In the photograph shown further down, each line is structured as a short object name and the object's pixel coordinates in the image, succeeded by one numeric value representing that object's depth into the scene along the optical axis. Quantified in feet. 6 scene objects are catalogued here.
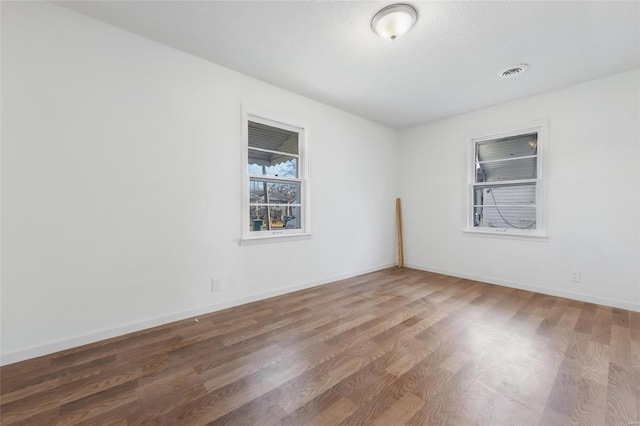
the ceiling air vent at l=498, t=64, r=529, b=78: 9.48
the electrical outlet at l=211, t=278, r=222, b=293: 9.45
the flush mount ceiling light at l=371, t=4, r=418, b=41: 6.70
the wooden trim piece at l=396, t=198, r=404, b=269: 16.63
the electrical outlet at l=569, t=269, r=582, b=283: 10.85
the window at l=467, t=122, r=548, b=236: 12.03
